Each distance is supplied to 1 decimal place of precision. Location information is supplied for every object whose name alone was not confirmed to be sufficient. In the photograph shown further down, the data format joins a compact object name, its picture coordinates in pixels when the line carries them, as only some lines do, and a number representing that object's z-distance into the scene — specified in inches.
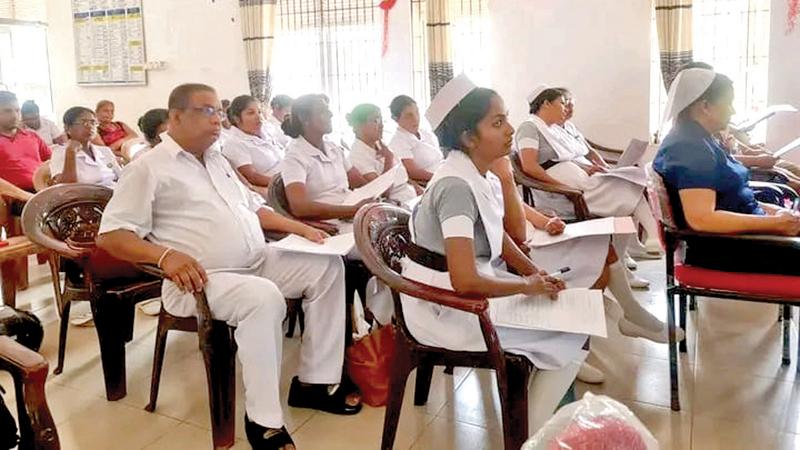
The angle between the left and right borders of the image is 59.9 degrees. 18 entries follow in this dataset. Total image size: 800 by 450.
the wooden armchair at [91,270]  100.7
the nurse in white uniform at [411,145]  168.2
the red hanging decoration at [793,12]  189.6
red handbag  96.8
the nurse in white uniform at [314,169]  115.4
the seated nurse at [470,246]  68.7
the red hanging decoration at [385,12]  233.9
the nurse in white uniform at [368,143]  148.5
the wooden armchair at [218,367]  83.4
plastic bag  34.1
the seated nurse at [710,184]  84.2
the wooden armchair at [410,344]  69.7
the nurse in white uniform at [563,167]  144.3
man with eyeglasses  81.8
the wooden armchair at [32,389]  58.7
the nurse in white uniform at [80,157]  157.8
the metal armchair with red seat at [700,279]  83.5
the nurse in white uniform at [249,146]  160.7
